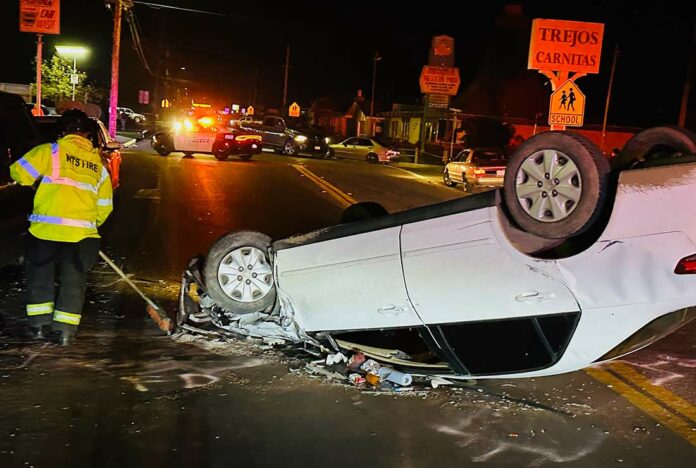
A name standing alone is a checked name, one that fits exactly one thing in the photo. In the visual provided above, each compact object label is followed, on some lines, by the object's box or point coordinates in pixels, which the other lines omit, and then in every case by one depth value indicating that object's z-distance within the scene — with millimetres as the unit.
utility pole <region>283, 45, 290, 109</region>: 66762
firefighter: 5602
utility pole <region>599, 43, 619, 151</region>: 38525
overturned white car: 3881
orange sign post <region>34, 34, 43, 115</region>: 23195
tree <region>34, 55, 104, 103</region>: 39031
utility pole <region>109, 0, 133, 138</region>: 32250
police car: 27453
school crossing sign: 16797
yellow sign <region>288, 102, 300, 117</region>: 51456
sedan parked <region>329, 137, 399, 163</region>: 37188
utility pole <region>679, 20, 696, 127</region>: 23681
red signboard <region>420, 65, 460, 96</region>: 39344
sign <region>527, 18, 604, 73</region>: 19016
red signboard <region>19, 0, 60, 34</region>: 21281
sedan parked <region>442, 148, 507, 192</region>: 21875
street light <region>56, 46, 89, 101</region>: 37428
